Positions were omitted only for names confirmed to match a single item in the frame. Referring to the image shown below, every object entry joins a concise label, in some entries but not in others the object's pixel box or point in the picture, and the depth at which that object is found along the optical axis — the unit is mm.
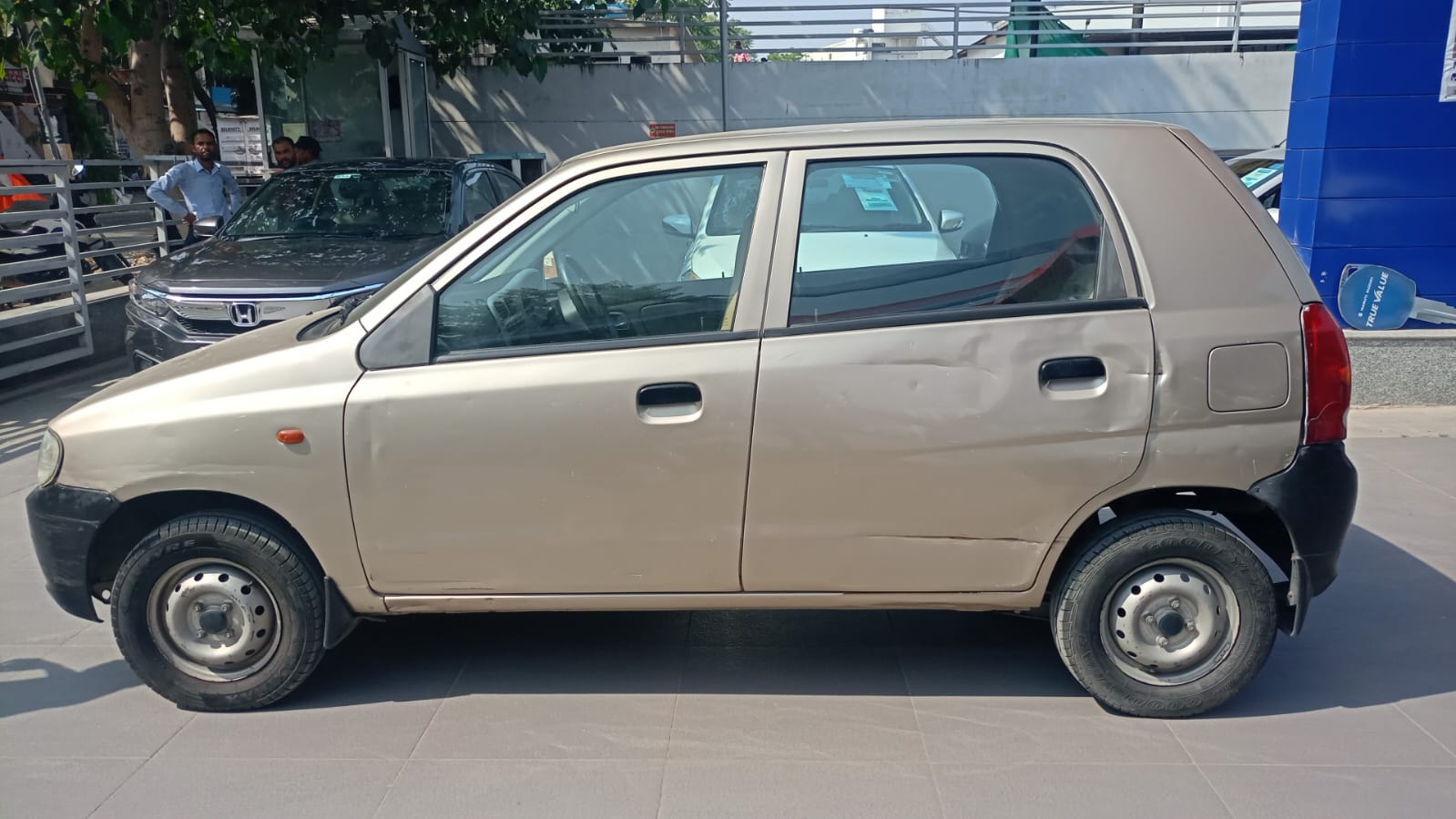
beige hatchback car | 3424
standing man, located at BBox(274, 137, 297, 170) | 11305
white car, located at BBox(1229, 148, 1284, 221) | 9961
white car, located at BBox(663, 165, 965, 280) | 3590
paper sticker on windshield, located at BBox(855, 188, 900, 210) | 4059
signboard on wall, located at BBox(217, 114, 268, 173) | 16703
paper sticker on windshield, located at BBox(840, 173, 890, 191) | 3713
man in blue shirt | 10523
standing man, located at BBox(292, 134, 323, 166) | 11648
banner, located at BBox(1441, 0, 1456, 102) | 7066
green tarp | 16703
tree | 11320
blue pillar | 7148
